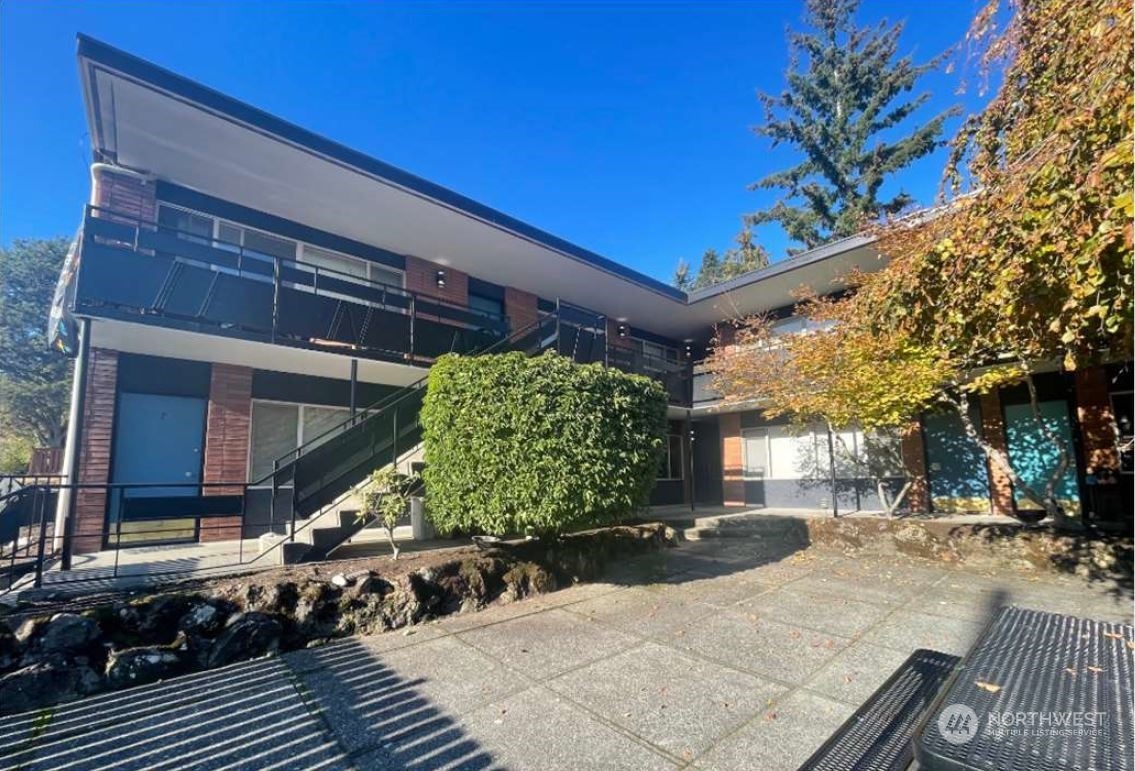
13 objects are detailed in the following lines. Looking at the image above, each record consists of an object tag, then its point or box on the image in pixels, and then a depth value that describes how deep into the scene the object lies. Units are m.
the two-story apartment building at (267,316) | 6.86
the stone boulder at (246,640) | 4.59
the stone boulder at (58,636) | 3.99
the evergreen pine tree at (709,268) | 43.84
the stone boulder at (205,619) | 4.59
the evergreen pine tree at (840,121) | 23.48
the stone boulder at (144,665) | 4.14
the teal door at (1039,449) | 10.56
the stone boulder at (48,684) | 3.78
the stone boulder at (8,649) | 3.88
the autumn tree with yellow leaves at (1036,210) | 2.71
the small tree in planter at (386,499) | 6.43
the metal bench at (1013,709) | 1.60
